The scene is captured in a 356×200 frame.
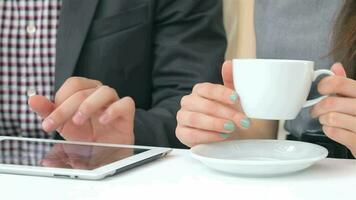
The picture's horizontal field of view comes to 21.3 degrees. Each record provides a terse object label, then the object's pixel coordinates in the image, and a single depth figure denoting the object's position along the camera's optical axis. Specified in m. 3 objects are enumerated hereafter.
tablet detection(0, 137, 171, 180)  1.04
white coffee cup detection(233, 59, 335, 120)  1.07
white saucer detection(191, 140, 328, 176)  1.03
